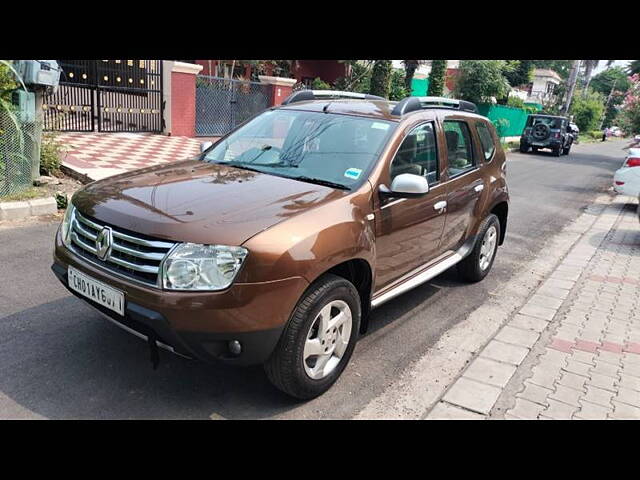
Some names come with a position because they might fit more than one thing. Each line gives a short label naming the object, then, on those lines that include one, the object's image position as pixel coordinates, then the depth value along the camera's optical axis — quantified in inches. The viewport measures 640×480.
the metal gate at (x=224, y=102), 623.2
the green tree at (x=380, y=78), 802.7
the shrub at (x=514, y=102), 1319.6
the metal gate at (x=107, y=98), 494.3
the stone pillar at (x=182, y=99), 571.5
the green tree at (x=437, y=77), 916.3
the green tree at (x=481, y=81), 1075.9
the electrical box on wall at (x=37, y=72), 268.1
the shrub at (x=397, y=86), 970.7
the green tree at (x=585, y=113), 2001.7
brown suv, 104.7
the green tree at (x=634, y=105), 943.0
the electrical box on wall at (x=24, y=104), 266.8
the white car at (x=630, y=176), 387.2
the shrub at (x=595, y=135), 1997.3
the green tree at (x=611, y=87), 3127.5
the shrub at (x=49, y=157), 307.1
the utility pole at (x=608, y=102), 3015.0
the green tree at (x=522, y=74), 1606.8
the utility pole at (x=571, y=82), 1538.4
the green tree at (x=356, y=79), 929.5
